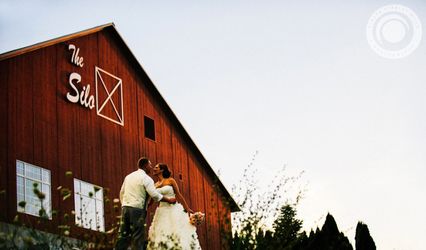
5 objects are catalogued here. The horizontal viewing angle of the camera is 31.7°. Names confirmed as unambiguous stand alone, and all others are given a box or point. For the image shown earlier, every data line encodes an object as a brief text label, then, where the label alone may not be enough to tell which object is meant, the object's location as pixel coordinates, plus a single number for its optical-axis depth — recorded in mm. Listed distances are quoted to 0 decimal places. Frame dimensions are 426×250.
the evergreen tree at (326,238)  19703
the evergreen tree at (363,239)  21297
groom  12648
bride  13742
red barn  16859
